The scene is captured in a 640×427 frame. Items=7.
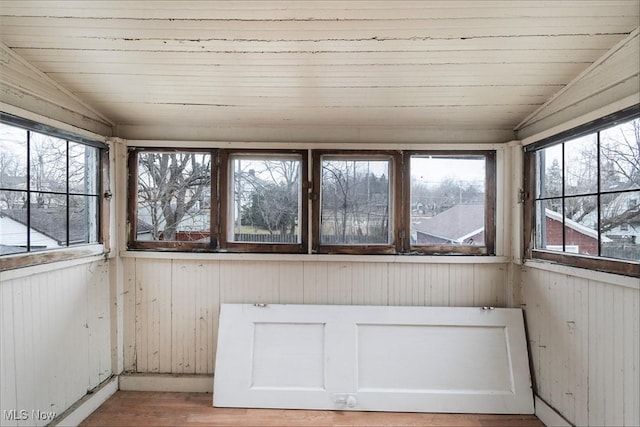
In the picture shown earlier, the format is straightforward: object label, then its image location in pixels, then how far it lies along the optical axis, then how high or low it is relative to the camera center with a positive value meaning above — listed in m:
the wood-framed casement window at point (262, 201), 2.26 +0.08
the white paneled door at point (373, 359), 2.03 -0.93
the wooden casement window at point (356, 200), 2.28 +0.09
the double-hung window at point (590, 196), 1.49 +0.09
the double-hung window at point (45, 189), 1.58 +0.14
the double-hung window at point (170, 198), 2.28 +0.10
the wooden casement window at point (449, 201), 2.25 +0.08
